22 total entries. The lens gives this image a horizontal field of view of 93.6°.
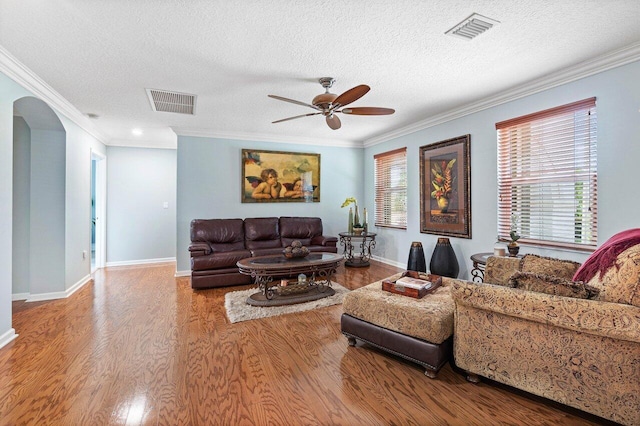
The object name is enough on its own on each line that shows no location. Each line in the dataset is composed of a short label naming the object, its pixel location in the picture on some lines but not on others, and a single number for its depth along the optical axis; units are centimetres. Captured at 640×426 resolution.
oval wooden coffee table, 353
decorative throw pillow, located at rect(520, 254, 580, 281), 212
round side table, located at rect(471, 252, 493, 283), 319
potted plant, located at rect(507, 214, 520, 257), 314
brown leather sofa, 432
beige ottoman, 203
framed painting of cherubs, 561
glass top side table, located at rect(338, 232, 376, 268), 559
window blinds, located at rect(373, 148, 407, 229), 547
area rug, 321
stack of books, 239
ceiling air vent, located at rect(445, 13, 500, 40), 218
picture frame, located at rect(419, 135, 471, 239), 418
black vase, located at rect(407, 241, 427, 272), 456
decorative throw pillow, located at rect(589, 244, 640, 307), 150
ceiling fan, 303
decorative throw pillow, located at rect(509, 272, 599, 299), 164
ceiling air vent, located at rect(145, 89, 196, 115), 359
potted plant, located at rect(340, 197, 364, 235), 570
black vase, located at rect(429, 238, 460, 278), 416
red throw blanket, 169
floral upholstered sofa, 150
